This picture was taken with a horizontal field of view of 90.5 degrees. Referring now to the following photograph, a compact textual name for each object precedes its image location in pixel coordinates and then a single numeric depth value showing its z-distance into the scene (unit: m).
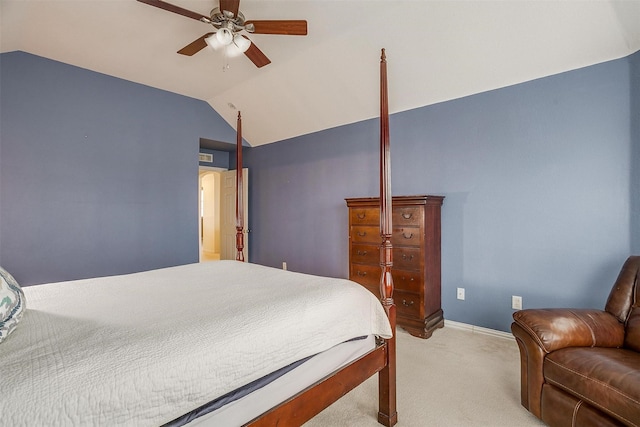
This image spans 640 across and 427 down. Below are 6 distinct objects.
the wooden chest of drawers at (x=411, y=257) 3.05
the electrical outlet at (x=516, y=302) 2.92
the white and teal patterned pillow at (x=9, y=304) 1.03
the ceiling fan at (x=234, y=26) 2.16
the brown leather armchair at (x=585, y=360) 1.38
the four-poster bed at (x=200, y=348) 0.83
